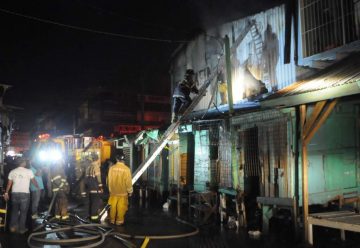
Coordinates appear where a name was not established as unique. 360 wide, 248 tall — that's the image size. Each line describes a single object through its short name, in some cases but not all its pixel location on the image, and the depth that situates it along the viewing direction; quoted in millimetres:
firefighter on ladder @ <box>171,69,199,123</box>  14750
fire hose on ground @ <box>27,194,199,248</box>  8336
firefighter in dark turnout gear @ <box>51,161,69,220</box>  11523
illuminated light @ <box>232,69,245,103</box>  14109
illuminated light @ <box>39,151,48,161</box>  16547
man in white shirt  9953
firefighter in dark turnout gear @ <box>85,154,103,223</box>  11597
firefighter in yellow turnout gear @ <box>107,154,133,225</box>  10758
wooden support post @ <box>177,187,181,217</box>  12838
